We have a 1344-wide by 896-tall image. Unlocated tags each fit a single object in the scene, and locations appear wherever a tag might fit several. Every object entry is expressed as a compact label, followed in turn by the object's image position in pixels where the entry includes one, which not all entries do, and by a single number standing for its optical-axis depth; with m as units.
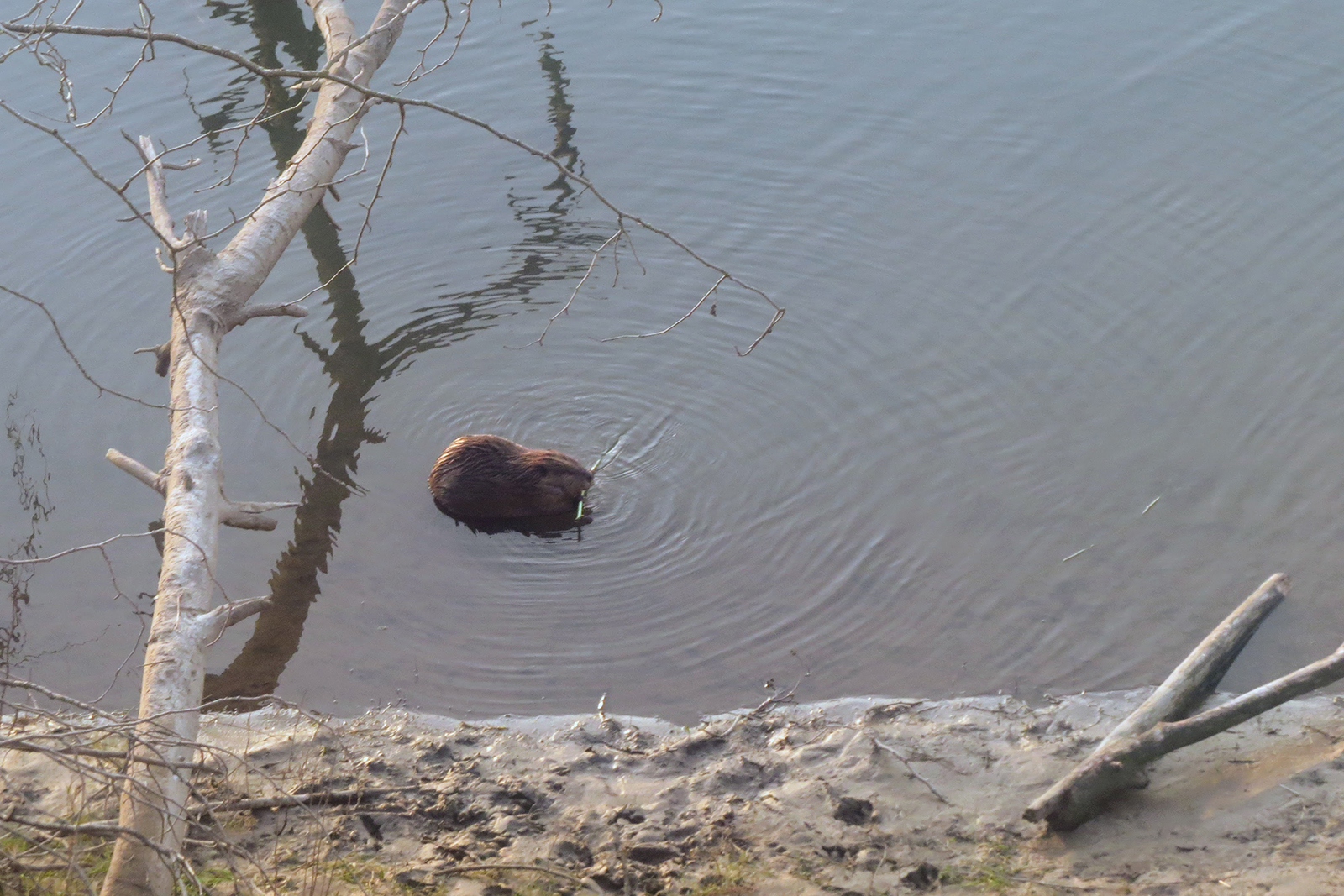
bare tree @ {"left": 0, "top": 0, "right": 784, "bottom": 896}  9.20
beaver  15.46
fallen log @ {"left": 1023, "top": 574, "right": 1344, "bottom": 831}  9.85
